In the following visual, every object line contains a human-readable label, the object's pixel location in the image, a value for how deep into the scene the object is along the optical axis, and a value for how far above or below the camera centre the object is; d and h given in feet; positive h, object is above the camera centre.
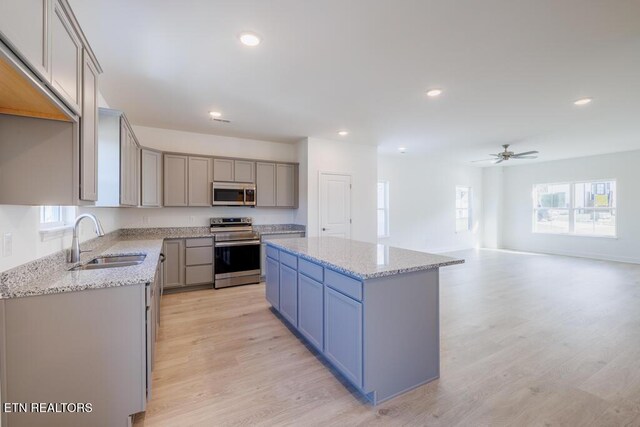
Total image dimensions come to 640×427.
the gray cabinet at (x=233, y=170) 15.72 +2.42
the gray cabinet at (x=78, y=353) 4.72 -2.56
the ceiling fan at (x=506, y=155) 18.41 +3.99
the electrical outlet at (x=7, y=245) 4.89 -0.59
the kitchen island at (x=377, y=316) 6.14 -2.48
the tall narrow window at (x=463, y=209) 28.68 +0.42
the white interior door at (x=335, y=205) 17.66 +0.49
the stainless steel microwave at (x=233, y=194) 15.62 +1.05
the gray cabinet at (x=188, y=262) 14.00 -2.59
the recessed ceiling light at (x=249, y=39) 7.07 +4.48
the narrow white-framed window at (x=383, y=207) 23.79 +0.44
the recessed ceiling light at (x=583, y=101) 11.09 +4.54
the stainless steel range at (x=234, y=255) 14.89 -2.33
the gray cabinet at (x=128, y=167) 9.05 +1.64
